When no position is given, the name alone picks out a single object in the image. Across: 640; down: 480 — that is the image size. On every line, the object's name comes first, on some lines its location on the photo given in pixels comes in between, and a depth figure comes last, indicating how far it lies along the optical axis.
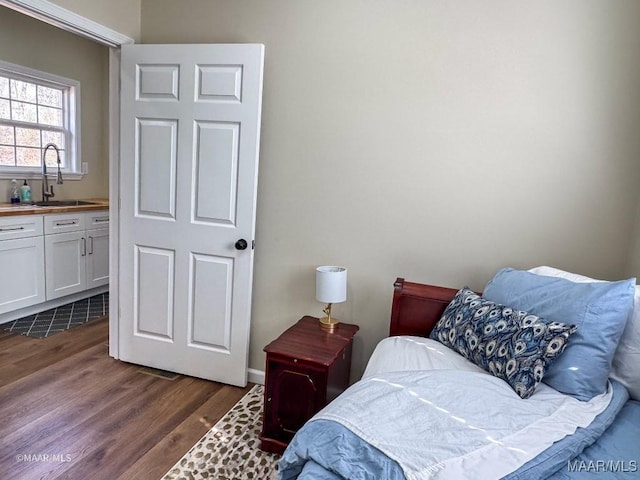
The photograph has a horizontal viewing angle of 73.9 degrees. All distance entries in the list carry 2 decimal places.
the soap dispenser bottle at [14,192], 3.82
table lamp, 2.28
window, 3.83
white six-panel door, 2.45
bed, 1.11
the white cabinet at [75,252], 3.68
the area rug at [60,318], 3.33
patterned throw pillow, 1.54
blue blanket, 1.08
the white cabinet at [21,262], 3.29
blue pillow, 1.53
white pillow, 1.58
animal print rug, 1.91
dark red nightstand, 2.00
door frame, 2.06
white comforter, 1.11
